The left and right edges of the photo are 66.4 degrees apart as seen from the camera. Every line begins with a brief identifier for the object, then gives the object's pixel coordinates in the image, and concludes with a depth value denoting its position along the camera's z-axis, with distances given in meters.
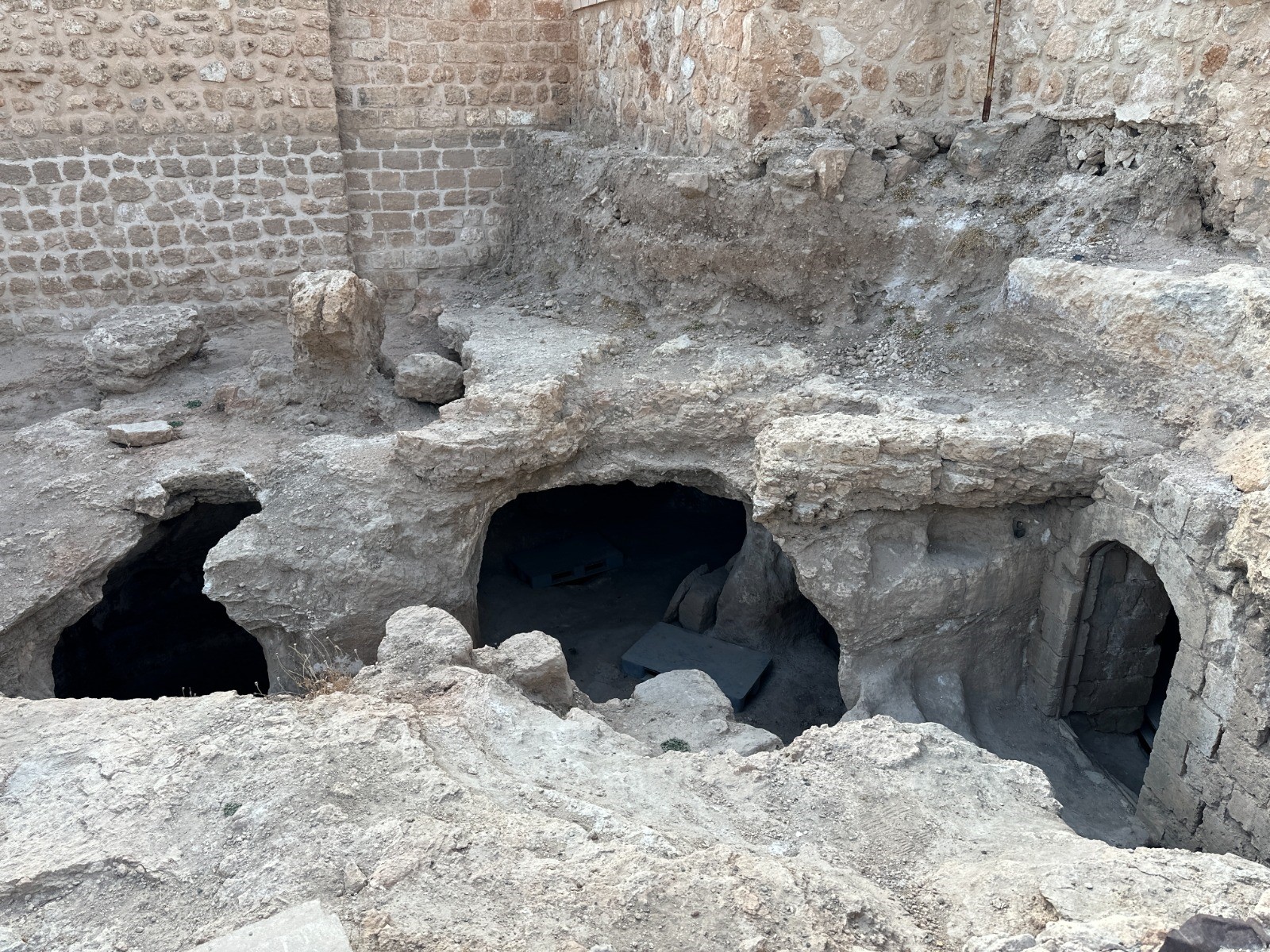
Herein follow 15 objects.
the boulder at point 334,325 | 7.21
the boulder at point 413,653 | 4.46
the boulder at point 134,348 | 7.95
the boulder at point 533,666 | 4.87
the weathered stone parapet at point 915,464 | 5.68
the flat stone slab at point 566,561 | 9.52
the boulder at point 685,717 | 5.19
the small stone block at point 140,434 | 7.14
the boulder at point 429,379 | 7.64
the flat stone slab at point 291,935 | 2.72
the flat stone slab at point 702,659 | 7.87
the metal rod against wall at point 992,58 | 7.24
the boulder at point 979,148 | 7.20
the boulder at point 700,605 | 8.79
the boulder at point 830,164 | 7.23
